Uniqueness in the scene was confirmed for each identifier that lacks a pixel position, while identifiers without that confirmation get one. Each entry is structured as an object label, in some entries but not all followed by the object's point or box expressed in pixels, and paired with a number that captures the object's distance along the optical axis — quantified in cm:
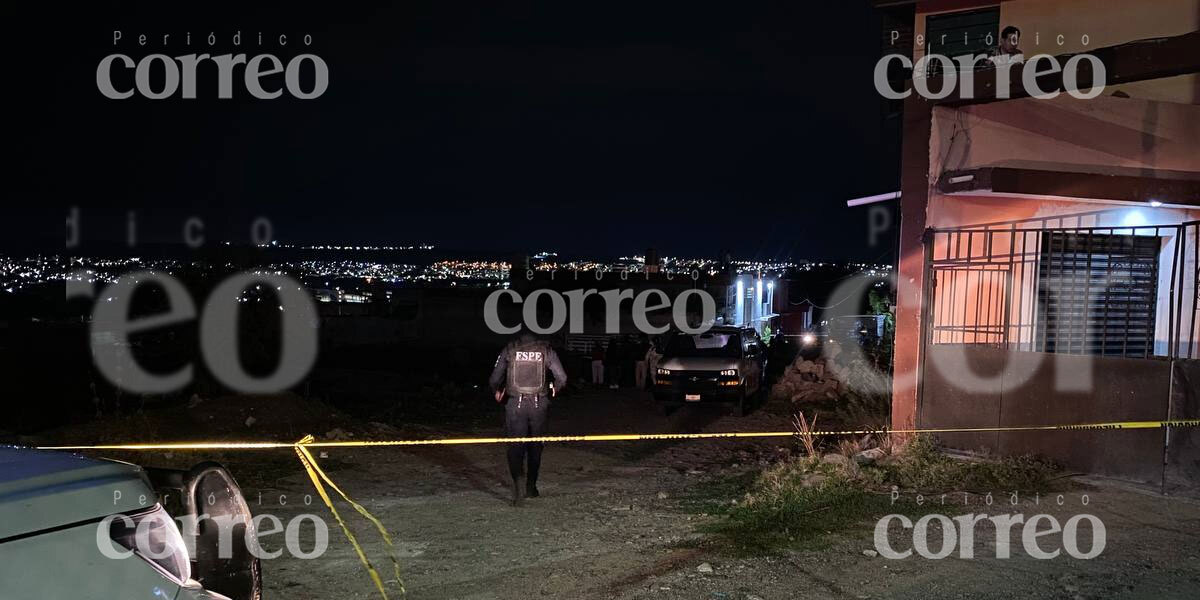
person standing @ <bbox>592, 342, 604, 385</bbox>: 2414
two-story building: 895
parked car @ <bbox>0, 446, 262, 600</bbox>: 267
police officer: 907
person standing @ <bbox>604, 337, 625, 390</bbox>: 2372
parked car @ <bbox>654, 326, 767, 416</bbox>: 1672
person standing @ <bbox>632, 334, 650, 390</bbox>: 2325
